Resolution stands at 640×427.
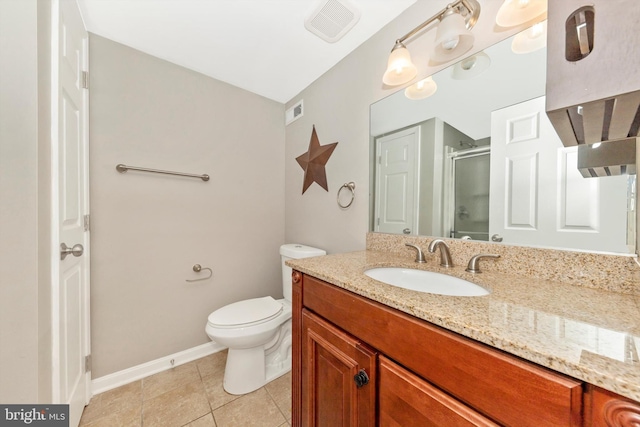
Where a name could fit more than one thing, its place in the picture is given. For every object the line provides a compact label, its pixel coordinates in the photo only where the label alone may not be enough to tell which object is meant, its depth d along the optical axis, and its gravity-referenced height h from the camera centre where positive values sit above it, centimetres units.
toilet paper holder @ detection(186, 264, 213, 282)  170 -44
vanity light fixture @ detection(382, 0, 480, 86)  92 +73
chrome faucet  93 -17
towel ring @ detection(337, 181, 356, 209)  146 +15
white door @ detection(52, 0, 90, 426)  89 +2
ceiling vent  118 +104
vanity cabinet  36 -36
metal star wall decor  168 +39
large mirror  72 +17
